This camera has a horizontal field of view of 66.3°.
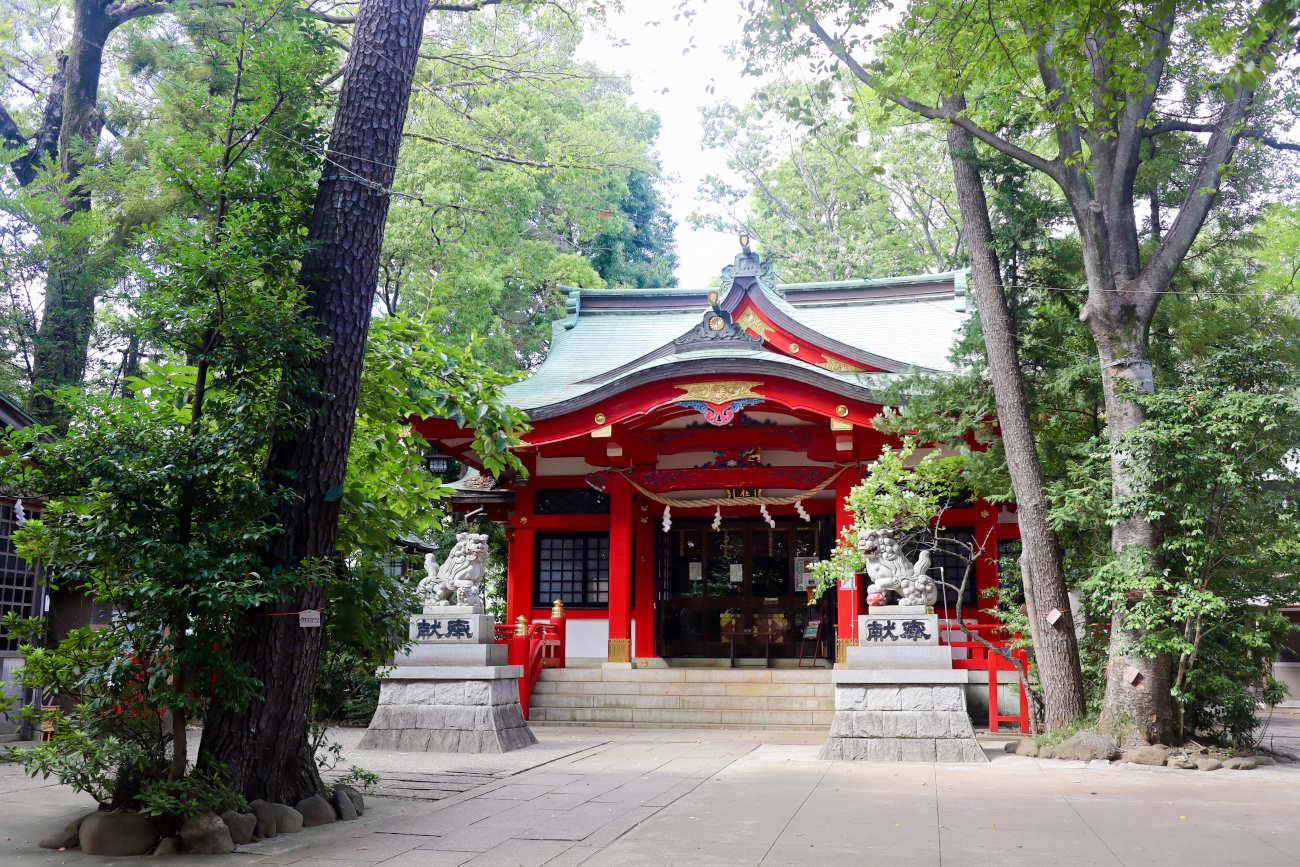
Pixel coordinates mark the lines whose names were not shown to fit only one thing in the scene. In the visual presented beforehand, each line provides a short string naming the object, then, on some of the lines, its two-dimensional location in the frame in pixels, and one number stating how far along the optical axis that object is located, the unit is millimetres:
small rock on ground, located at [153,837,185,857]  5082
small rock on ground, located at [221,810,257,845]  5328
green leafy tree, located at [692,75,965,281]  25344
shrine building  13359
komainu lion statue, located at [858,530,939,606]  9648
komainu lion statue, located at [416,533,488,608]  10445
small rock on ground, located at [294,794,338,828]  5945
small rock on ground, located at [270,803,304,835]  5672
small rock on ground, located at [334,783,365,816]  6348
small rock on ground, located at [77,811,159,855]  5066
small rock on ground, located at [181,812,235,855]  5094
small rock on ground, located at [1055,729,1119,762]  8789
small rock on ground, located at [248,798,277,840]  5512
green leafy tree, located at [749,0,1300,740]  8653
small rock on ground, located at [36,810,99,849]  5227
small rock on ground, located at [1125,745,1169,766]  8539
